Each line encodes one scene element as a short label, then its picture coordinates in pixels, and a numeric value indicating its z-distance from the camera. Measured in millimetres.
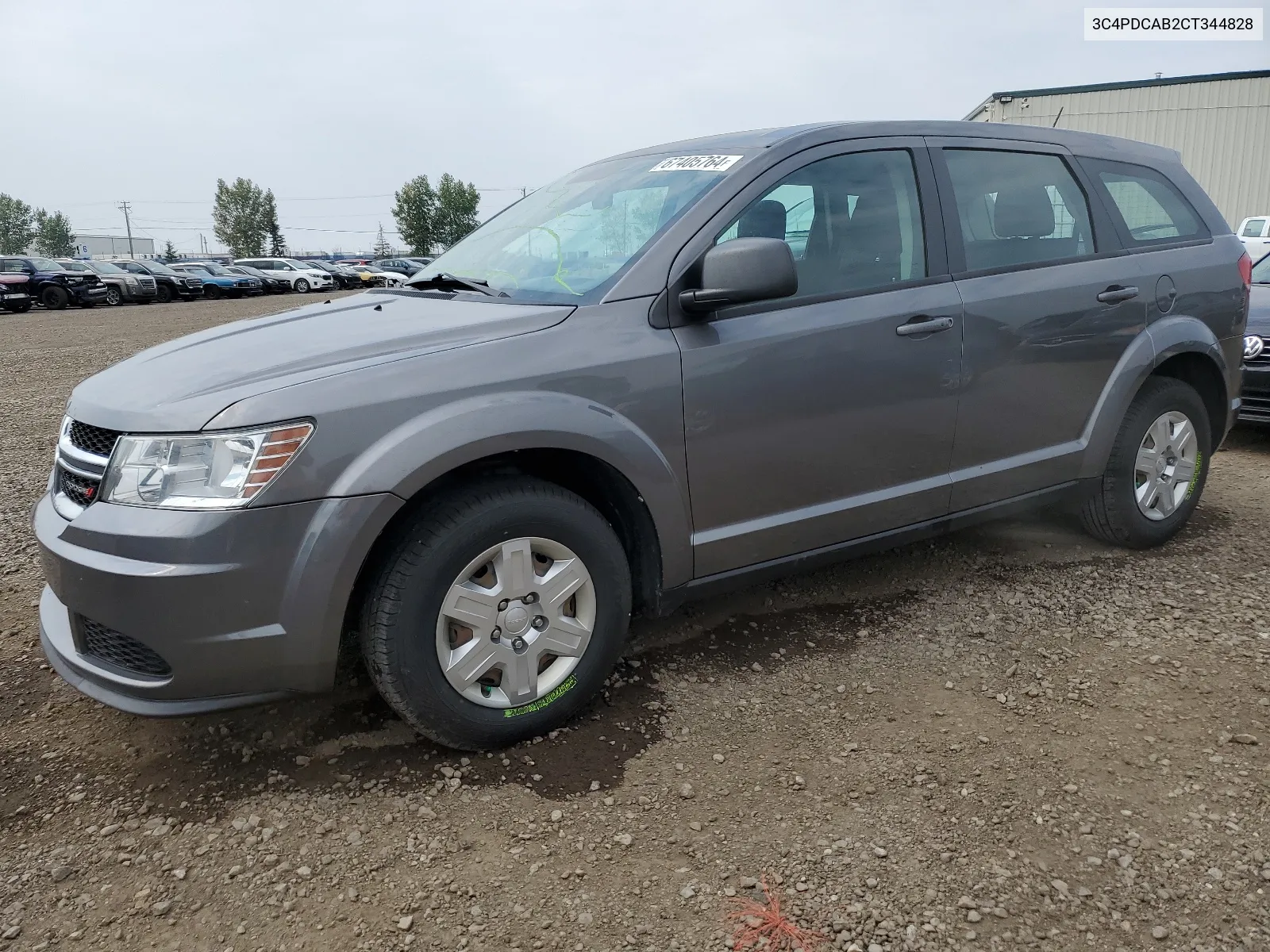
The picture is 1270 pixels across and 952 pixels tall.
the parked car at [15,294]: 22984
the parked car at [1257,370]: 5875
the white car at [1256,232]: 16828
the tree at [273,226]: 90500
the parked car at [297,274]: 36875
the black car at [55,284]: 23984
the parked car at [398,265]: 43969
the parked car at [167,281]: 30141
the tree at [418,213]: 78312
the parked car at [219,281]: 32406
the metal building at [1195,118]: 23094
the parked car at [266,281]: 34688
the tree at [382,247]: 113250
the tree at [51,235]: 101750
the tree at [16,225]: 101000
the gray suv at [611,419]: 2277
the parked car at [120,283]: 27234
